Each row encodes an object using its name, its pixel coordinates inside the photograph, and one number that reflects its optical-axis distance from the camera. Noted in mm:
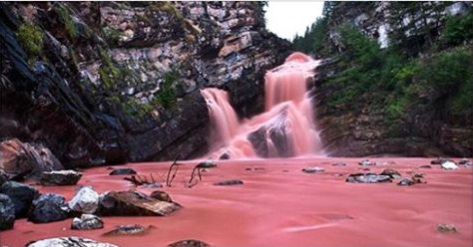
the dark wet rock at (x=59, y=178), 7117
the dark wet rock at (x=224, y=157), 20859
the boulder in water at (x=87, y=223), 3725
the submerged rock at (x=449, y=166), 10687
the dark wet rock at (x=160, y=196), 5007
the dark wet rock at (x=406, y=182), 6866
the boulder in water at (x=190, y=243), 3163
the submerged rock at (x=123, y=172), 9938
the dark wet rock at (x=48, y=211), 4078
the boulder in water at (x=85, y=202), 4301
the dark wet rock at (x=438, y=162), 12464
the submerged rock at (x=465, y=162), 12134
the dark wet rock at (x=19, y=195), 4262
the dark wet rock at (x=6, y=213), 3695
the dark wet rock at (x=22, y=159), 8023
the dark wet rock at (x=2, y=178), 5139
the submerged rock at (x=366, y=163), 13055
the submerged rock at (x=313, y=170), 10367
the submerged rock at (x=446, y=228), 3658
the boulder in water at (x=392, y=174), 7961
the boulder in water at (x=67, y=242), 2324
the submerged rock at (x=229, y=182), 7402
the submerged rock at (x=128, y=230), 3519
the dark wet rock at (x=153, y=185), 6832
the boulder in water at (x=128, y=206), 4324
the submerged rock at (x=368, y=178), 7316
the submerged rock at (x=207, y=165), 12477
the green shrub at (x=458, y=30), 21781
